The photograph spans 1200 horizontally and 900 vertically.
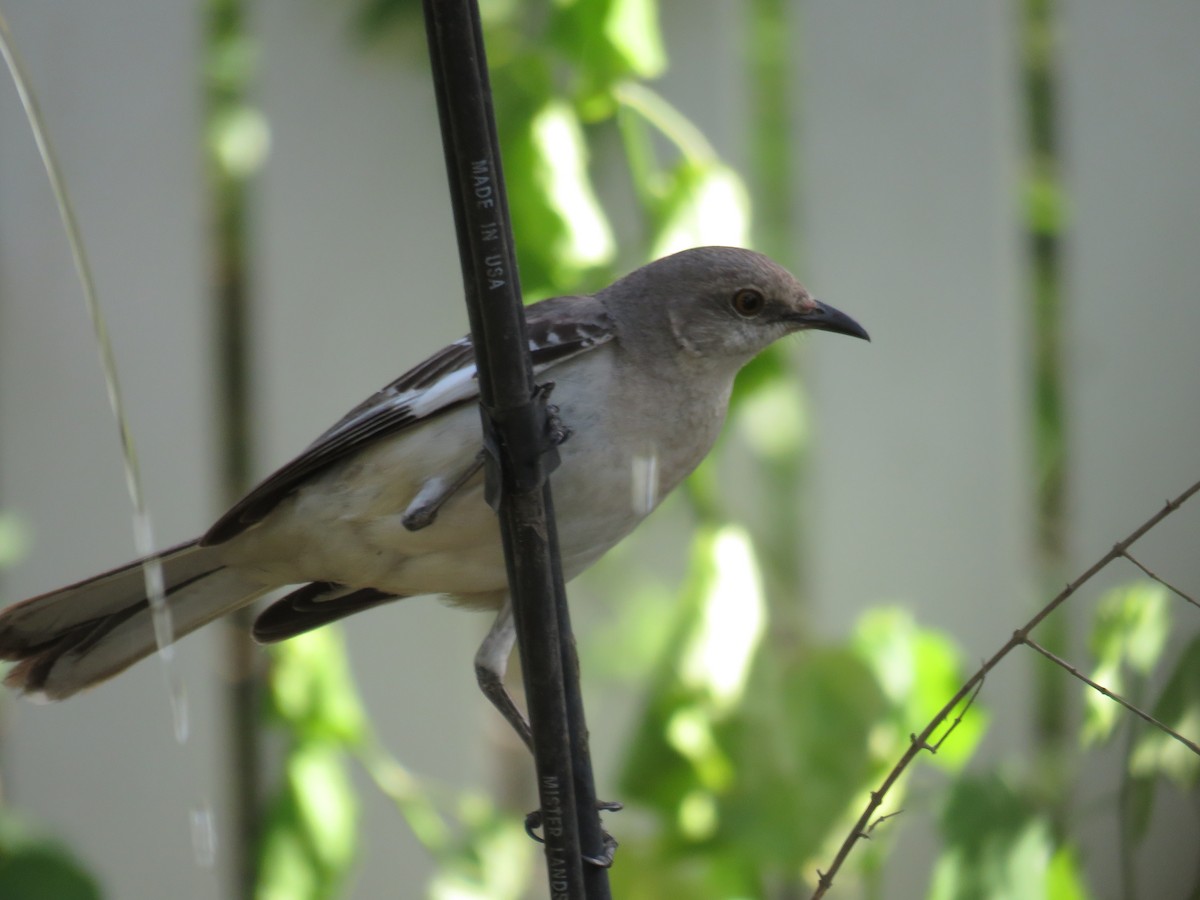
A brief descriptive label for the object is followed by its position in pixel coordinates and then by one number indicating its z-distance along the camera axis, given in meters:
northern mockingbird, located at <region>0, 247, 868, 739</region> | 3.74
